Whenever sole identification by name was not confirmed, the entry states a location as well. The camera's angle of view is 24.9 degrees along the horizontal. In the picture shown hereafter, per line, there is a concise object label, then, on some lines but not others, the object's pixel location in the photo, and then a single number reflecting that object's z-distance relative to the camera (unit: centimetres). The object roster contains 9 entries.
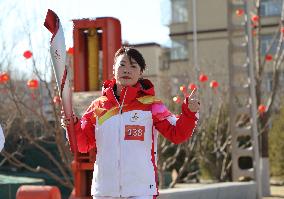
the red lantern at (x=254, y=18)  1405
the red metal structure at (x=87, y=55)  697
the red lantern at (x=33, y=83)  1097
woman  371
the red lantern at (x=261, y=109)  1370
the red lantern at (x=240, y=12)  1278
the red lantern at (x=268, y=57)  1412
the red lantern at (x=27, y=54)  1129
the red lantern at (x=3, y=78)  1062
